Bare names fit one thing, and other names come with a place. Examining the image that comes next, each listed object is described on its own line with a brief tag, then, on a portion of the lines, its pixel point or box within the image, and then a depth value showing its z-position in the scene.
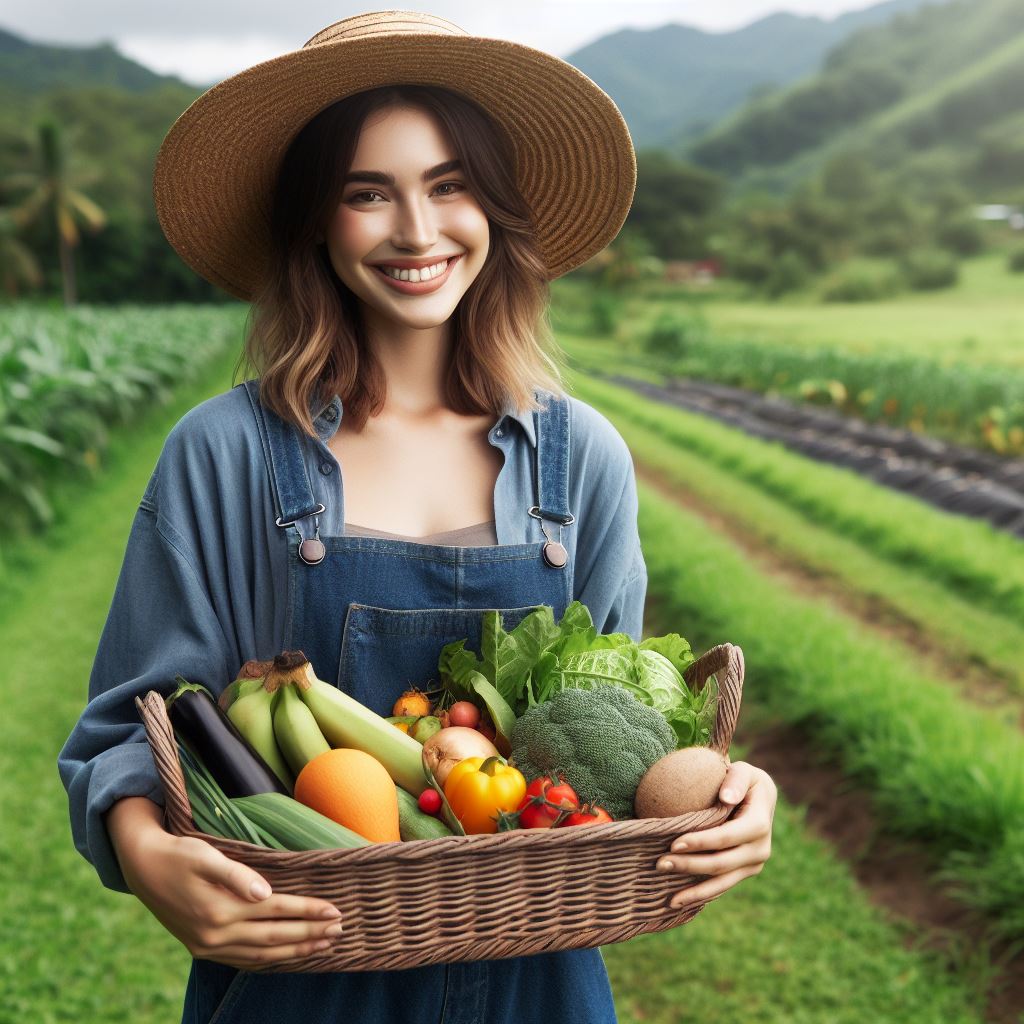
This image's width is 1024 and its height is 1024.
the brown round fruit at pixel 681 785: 1.28
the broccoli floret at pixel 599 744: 1.32
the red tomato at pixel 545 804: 1.26
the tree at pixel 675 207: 68.31
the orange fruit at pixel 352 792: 1.23
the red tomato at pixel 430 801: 1.31
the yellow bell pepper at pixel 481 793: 1.26
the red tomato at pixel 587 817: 1.26
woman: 1.48
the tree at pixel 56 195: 51.81
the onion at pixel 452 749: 1.32
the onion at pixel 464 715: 1.43
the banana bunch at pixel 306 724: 1.35
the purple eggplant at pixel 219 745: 1.26
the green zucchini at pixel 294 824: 1.18
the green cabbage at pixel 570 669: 1.47
